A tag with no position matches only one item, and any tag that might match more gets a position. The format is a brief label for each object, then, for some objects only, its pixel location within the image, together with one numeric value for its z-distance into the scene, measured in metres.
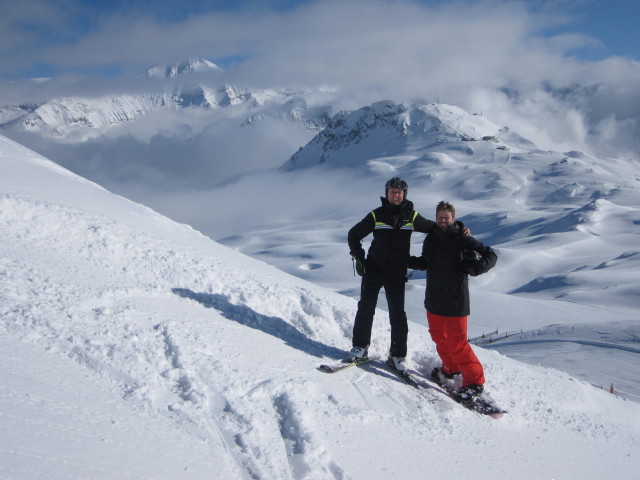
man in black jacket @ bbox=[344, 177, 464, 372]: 5.76
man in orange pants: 5.58
